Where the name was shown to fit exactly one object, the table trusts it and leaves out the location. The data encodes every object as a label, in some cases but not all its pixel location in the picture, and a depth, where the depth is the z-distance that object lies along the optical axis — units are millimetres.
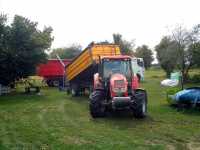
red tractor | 7327
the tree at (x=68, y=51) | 37035
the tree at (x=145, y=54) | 40105
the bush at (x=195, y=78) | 21136
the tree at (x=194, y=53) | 19646
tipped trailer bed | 10835
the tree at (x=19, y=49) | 13165
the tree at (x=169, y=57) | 19987
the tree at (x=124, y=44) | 35746
